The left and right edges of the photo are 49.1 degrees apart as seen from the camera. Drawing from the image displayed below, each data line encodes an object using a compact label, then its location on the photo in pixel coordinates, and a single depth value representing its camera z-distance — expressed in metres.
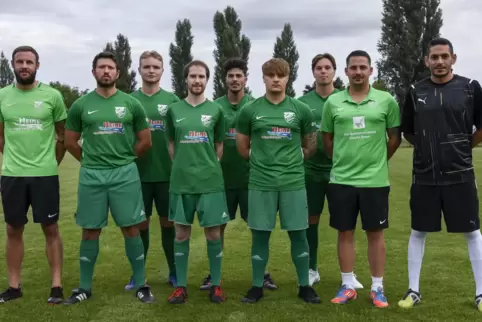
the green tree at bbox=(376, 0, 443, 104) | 45.75
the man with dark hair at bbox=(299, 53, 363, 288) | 5.41
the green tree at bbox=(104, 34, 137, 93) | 52.38
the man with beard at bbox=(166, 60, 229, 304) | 4.89
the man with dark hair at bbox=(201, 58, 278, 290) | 5.46
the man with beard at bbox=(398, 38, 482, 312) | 4.61
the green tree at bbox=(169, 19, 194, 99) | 54.00
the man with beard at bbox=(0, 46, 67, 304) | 4.89
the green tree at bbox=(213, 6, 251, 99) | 47.59
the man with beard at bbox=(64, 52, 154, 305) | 4.86
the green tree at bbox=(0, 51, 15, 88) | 82.56
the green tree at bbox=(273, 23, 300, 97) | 54.25
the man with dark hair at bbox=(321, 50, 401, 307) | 4.78
